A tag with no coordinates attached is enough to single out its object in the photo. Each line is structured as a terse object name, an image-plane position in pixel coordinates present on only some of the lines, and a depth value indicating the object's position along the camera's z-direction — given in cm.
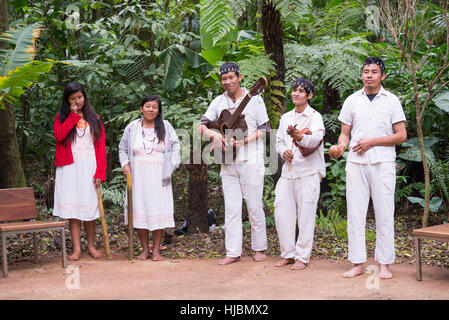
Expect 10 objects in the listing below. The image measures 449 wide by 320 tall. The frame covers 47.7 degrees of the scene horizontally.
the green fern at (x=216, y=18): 584
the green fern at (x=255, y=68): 580
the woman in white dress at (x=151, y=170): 575
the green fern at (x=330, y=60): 612
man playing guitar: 549
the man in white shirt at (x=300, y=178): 520
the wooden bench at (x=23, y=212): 515
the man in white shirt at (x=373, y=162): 471
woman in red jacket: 572
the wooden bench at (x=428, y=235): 439
